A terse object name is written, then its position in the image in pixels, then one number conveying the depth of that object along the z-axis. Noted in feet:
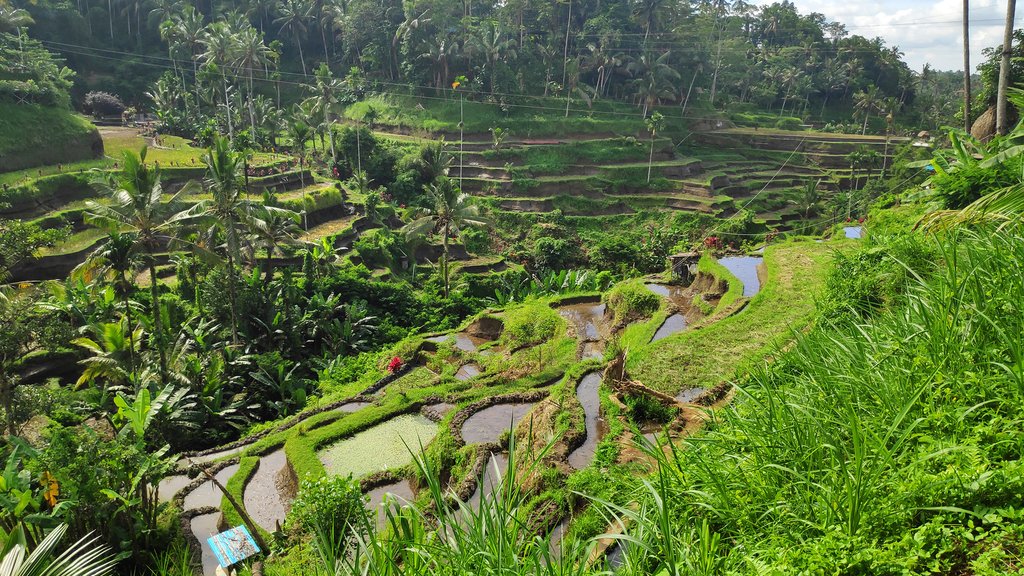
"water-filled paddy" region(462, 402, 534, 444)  45.52
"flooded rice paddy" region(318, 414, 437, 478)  44.19
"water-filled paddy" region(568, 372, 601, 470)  38.01
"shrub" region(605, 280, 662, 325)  71.31
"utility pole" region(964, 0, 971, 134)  60.75
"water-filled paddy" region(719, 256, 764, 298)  71.41
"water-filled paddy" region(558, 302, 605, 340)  72.18
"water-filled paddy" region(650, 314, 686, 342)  62.79
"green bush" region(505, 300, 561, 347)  68.74
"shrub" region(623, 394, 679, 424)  38.42
